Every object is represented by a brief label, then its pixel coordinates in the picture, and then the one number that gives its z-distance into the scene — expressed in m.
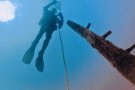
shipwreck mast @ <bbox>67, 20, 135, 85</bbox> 3.31
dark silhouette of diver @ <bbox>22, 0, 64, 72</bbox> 5.20
